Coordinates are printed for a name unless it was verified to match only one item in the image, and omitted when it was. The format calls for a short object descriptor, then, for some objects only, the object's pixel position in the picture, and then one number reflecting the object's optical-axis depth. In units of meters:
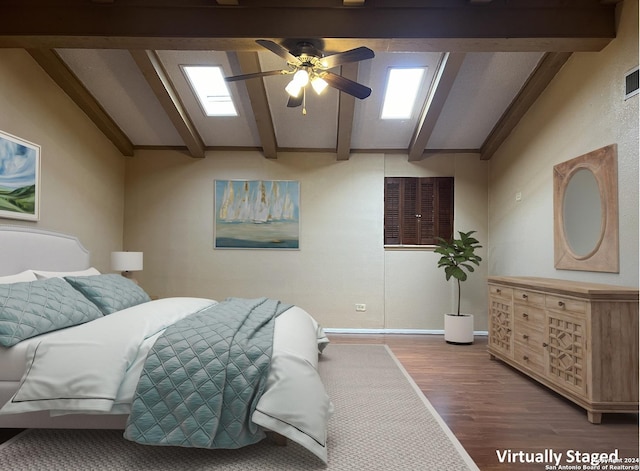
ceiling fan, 2.86
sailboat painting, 5.68
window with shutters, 5.67
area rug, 2.04
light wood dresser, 2.66
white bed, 2.01
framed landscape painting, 3.50
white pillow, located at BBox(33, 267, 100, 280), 3.23
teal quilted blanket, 1.95
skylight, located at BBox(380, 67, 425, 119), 4.35
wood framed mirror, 3.15
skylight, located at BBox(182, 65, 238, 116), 4.34
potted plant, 4.96
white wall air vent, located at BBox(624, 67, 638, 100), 2.96
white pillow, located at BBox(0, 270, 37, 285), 2.91
